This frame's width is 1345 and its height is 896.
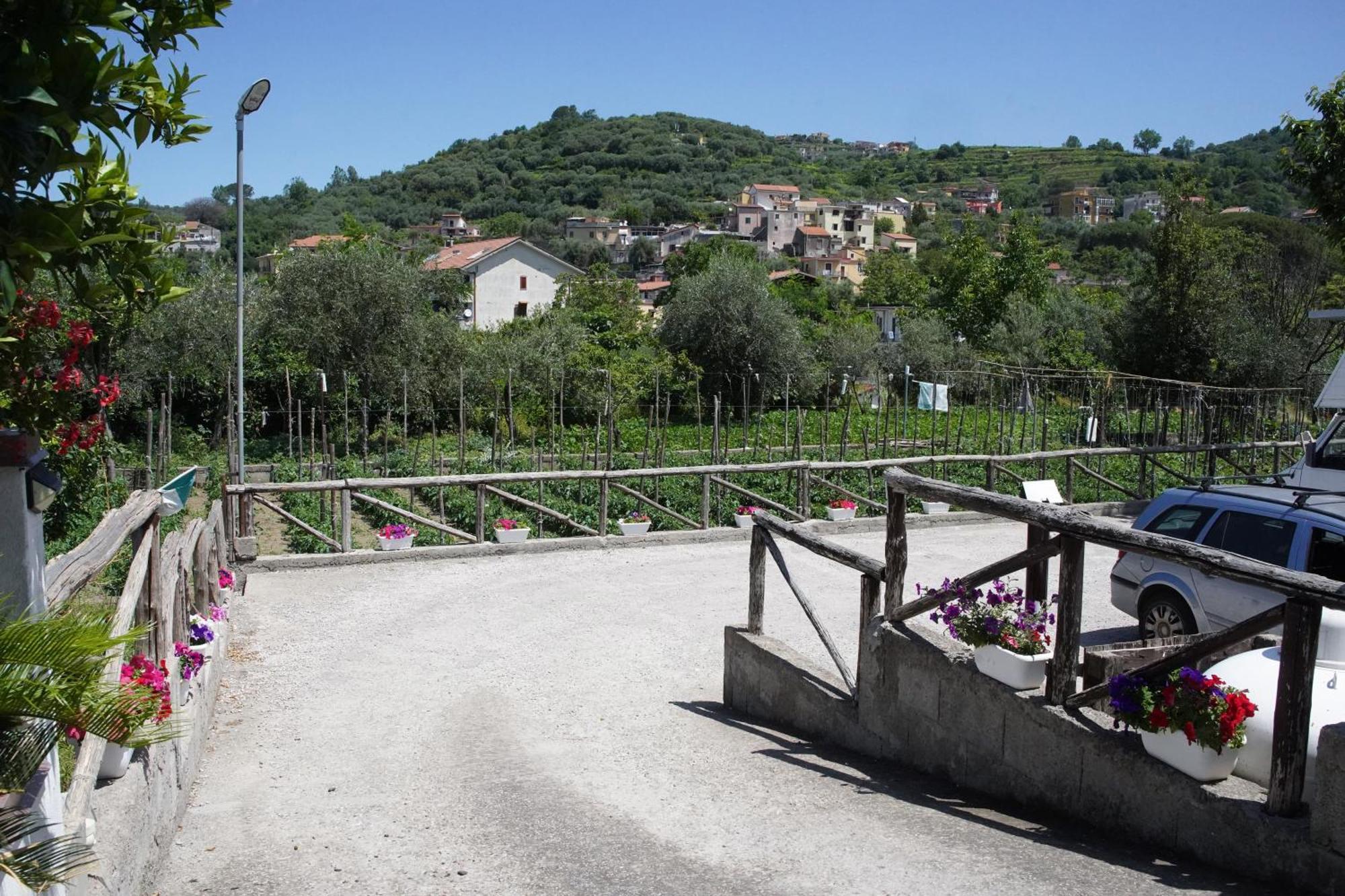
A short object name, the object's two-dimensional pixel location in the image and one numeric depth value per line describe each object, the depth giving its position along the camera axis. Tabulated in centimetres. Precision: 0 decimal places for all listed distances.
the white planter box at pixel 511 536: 1416
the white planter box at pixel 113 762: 434
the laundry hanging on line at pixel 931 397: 2701
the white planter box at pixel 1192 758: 459
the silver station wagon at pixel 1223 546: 843
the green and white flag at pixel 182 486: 769
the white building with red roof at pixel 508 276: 7438
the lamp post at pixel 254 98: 1358
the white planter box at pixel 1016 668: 563
